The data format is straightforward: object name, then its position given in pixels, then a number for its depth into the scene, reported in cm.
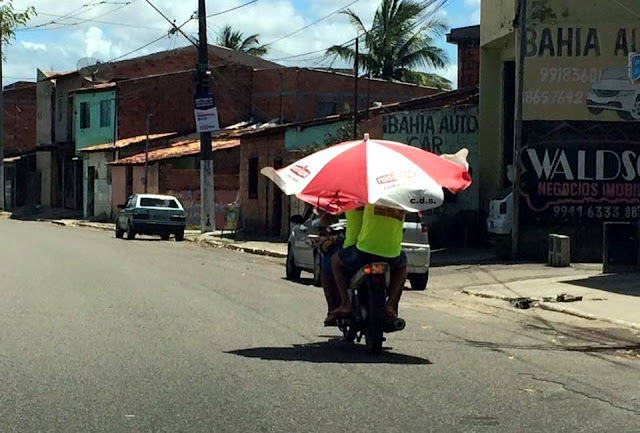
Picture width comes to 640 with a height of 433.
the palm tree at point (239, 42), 7294
